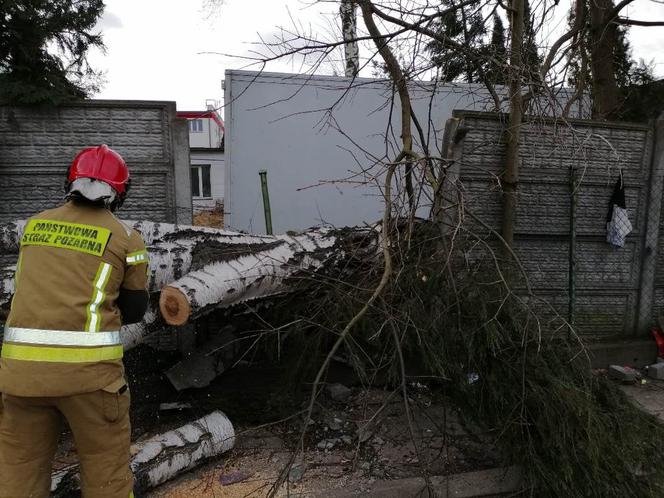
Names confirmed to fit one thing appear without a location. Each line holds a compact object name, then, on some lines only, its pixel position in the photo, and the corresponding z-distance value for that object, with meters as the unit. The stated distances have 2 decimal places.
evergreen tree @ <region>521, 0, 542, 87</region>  4.33
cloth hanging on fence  5.05
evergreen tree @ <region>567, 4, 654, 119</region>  6.44
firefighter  2.04
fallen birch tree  2.85
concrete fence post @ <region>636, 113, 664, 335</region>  5.14
